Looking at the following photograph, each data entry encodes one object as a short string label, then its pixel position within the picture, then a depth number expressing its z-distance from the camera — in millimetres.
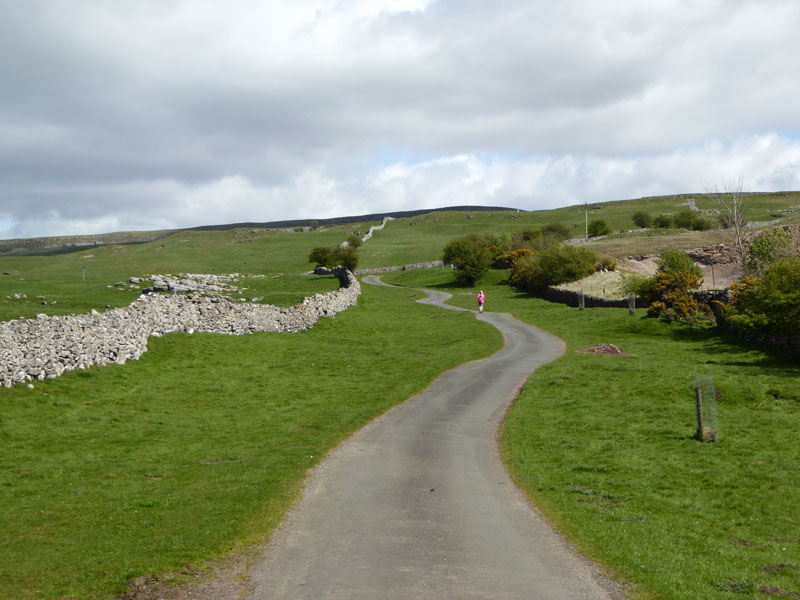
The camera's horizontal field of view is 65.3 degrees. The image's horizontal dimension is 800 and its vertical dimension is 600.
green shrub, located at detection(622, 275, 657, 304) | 59219
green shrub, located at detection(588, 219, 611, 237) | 164625
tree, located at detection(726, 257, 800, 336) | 37281
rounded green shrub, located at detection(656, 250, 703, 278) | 68875
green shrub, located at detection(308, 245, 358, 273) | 111750
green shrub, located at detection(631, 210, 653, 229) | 180662
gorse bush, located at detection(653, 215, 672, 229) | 165088
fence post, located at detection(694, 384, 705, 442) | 23094
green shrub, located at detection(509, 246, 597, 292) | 79812
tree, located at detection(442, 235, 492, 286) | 96312
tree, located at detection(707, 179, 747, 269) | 68750
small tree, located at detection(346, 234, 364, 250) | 146500
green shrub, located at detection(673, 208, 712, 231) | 152875
